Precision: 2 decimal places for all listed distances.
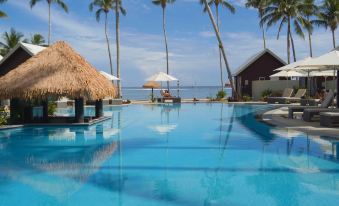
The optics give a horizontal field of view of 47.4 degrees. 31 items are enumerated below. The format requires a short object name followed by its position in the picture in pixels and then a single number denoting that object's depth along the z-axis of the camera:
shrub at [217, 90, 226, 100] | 37.62
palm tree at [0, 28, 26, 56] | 40.97
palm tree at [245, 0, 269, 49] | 40.47
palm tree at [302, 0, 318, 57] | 39.56
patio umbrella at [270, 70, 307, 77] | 29.88
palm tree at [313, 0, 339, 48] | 45.22
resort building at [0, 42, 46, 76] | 27.53
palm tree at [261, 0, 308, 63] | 38.69
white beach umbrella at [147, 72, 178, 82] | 35.12
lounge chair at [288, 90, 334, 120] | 17.00
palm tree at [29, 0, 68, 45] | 41.34
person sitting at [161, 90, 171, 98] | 36.68
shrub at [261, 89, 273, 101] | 35.52
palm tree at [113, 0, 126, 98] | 38.00
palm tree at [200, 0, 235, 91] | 39.50
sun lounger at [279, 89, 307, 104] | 29.47
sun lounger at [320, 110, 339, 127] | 13.99
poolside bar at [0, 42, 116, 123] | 16.48
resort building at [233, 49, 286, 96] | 38.22
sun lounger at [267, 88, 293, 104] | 31.01
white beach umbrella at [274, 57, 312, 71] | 17.13
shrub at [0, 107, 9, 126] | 16.78
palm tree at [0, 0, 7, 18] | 20.73
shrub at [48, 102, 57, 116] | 19.89
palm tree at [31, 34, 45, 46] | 45.59
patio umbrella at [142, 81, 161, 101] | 40.06
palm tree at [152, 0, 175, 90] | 43.37
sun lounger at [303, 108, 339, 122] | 15.95
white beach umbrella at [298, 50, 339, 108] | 14.35
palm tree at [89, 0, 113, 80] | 42.72
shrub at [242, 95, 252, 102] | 35.42
